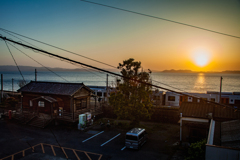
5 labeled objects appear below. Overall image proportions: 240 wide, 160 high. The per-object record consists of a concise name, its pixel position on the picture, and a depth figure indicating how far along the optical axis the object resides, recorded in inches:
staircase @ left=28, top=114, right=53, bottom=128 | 983.7
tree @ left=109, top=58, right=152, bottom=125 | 885.8
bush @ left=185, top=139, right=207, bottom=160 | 517.7
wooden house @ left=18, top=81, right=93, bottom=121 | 1051.8
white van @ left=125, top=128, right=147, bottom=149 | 671.8
